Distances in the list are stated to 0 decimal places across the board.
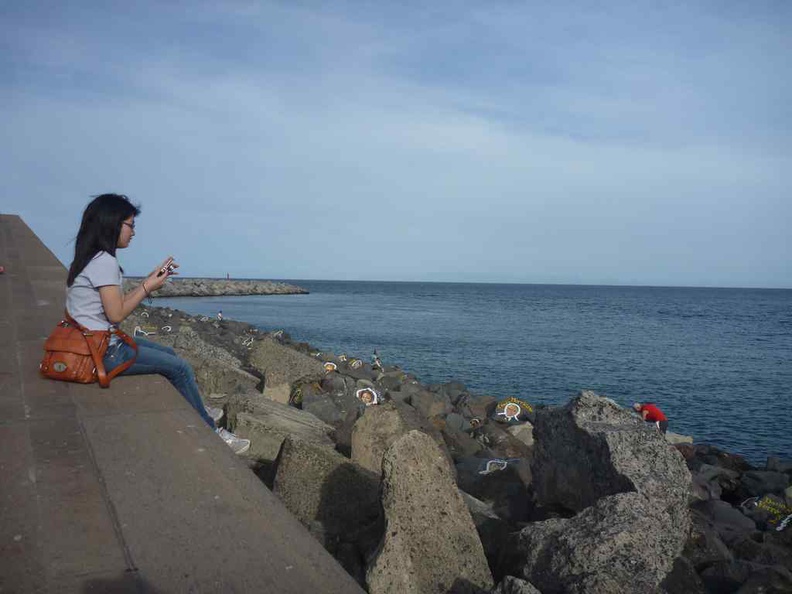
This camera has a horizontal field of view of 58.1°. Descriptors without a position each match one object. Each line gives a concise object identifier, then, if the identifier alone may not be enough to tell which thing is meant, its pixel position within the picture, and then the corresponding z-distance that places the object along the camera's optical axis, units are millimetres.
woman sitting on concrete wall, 4430
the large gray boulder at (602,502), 3400
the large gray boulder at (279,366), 9383
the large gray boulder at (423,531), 3680
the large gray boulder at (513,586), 3084
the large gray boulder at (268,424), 5723
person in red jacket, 10595
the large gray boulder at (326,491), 4504
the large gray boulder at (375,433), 5625
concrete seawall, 2537
